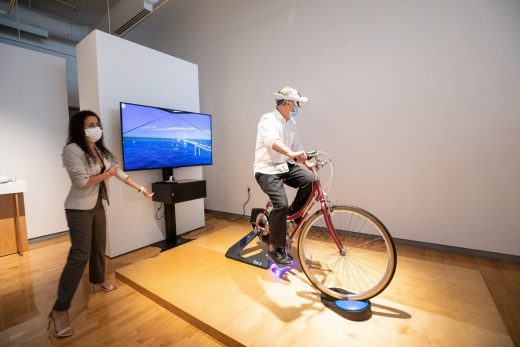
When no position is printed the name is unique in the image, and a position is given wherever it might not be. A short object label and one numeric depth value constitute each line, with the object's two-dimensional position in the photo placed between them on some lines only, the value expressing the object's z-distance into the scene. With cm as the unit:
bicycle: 177
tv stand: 284
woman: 161
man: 211
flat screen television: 268
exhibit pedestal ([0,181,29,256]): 284
